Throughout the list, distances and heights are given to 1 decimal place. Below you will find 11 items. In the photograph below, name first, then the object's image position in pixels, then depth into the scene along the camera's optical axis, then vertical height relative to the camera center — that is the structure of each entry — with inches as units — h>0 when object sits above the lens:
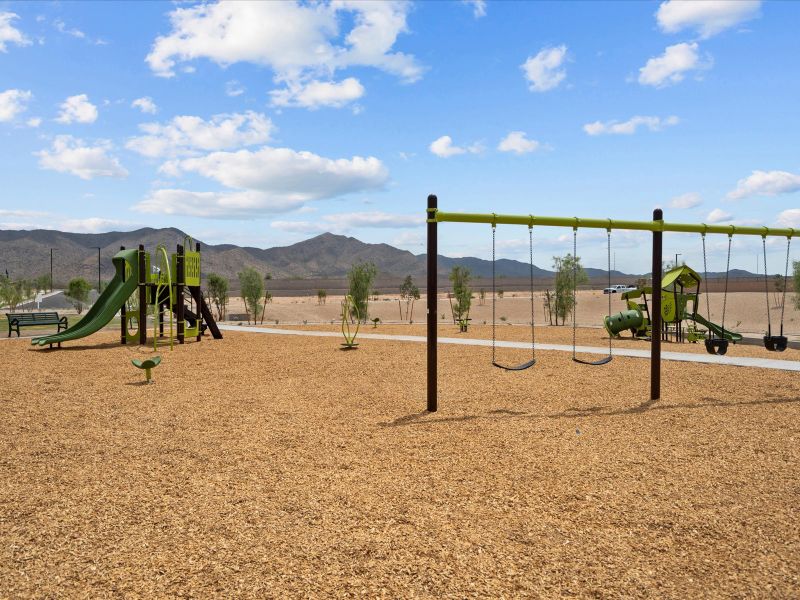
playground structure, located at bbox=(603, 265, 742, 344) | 738.8 -30.0
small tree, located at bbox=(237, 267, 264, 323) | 1469.0 +18.8
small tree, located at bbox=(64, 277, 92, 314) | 2127.2 +4.4
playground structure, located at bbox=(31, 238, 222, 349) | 668.1 +1.4
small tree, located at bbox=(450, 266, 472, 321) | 1131.8 +9.0
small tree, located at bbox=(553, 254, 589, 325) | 1241.1 +23.1
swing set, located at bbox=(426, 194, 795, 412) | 316.8 +40.0
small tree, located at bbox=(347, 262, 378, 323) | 1330.0 +22.1
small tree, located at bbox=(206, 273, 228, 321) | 1660.9 +15.6
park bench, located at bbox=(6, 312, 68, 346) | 793.9 -37.7
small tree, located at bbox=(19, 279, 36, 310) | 1926.7 +15.1
